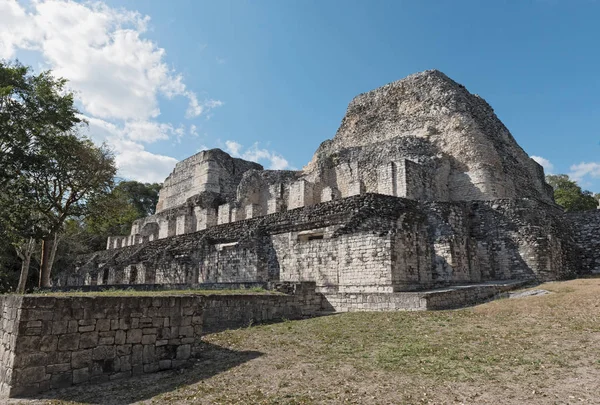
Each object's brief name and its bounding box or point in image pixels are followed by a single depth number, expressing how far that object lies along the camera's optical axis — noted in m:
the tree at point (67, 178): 17.78
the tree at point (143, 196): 54.12
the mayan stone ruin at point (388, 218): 13.41
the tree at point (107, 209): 20.72
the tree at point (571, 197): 36.59
